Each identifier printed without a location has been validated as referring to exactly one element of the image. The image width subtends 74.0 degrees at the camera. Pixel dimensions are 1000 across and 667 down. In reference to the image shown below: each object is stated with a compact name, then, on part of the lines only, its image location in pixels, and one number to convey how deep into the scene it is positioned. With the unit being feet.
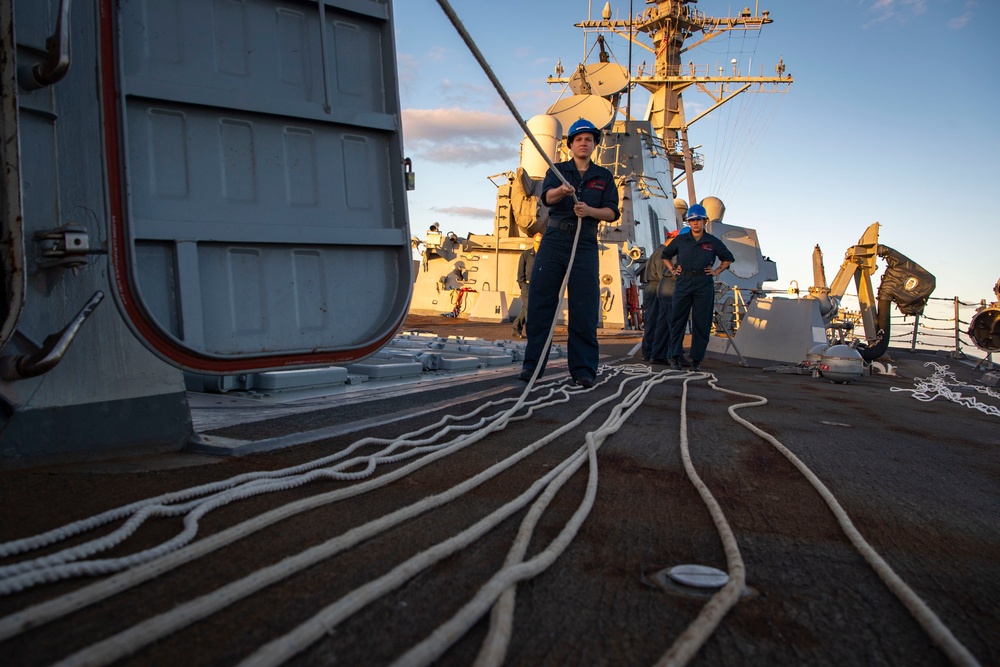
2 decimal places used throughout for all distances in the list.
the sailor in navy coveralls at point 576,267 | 14.12
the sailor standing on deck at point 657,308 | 25.26
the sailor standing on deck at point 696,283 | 23.06
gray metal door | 6.53
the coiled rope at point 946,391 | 14.85
